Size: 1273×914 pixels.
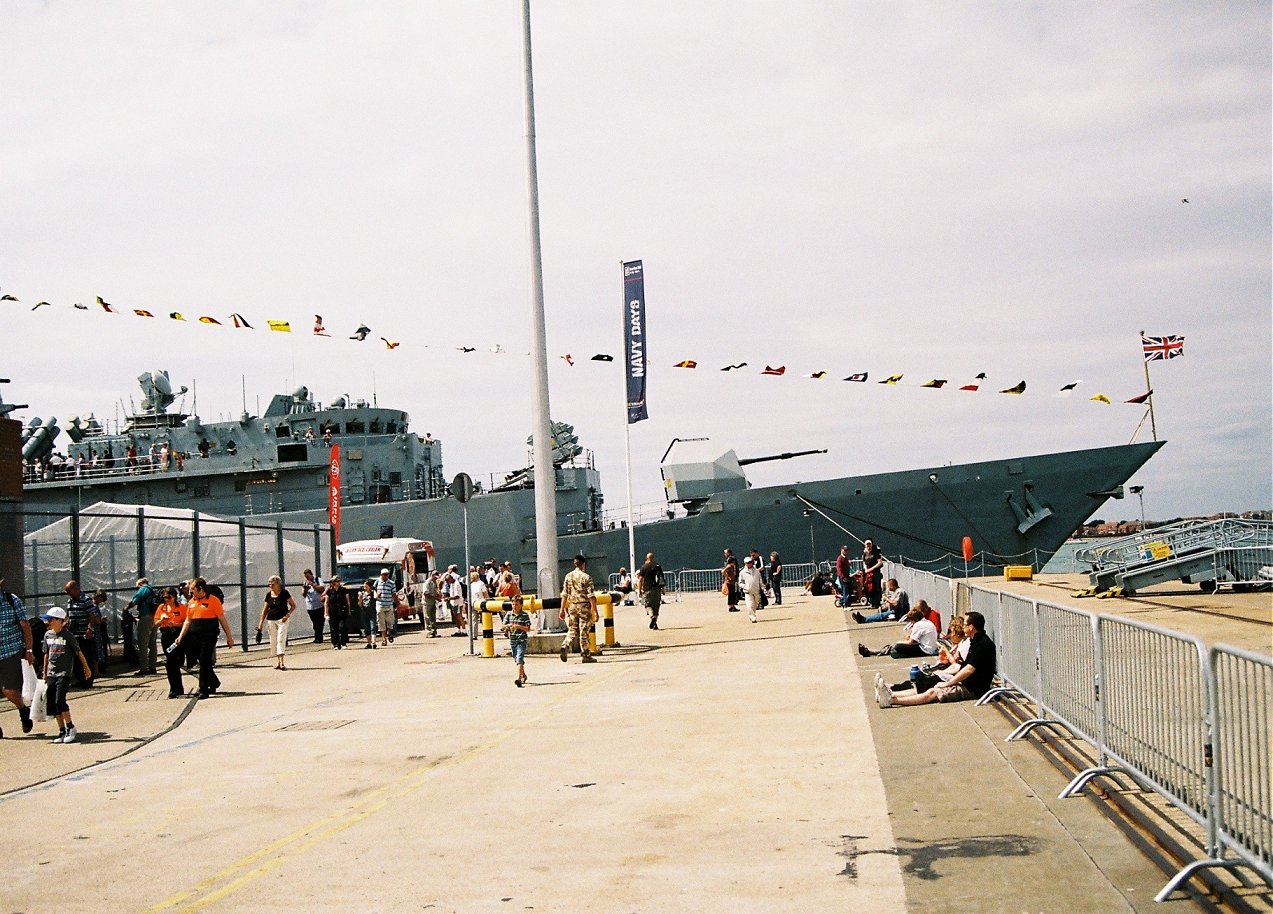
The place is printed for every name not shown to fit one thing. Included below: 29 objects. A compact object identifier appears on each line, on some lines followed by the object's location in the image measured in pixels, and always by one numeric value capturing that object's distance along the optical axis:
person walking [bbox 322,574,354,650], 23.88
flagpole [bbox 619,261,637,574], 32.62
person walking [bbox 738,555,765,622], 23.66
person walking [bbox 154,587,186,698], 16.42
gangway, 23.12
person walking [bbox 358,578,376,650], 23.73
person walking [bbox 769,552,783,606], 29.62
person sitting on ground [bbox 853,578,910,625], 21.69
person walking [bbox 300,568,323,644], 24.92
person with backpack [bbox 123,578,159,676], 18.20
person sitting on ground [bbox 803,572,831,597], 33.69
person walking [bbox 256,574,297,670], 18.80
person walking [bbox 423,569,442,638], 26.28
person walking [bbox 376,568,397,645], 24.19
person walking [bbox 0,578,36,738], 11.80
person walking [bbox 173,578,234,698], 14.66
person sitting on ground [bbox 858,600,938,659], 14.27
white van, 32.81
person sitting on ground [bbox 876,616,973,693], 11.16
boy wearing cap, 11.55
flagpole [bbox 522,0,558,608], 18.56
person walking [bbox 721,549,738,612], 28.20
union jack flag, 26.95
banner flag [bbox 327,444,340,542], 30.85
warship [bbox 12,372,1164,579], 36.75
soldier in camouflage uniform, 16.67
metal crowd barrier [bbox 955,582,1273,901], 4.95
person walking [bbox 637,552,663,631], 23.06
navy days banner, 31.48
